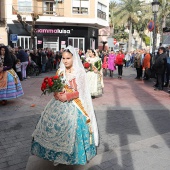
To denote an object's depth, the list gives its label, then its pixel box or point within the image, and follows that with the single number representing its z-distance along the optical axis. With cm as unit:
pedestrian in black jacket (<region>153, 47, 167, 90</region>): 870
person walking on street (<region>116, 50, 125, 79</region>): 1210
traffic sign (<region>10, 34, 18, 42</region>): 1705
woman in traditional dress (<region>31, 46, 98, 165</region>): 280
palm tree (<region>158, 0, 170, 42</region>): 2643
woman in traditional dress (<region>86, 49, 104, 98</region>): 723
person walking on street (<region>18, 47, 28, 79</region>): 1086
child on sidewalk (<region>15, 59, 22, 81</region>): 1020
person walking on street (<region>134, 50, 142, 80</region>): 1189
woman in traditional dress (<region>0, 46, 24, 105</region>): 596
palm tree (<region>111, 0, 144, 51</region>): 3256
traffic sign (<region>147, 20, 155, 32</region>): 1273
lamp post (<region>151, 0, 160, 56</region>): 1135
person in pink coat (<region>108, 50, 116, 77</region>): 1279
